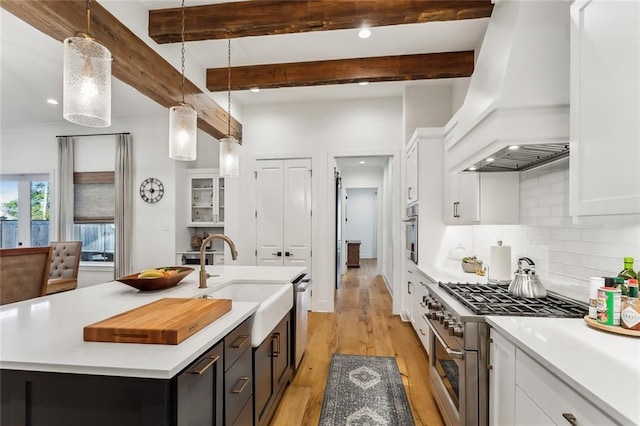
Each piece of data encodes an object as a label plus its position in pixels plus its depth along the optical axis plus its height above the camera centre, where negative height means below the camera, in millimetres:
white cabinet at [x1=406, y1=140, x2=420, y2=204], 3451 +505
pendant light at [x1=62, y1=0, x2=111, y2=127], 1353 +602
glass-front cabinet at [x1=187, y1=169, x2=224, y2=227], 5621 +279
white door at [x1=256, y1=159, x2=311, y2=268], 4711 +21
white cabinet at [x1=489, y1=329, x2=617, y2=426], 926 -654
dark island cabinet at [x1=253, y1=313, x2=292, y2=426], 1754 -1033
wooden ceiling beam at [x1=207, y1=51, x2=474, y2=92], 3455 +1665
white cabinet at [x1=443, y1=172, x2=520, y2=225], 2393 +129
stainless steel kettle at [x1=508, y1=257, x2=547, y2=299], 1863 -430
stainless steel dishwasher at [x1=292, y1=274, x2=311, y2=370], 2621 -921
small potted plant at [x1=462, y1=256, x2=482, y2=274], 2861 -463
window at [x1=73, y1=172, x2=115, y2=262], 5297 -29
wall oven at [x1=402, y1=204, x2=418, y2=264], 3443 -218
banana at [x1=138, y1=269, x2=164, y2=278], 1982 -400
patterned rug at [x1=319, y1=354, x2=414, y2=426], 2123 -1410
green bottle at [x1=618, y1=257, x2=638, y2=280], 1307 -236
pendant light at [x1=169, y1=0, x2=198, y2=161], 2180 +589
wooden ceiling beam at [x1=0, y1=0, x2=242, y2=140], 1879 +1258
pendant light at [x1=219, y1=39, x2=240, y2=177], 2986 +550
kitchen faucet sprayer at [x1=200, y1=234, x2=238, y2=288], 2105 -348
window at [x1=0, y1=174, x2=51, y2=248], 5543 +19
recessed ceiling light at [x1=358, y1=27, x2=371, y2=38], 3000 +1776
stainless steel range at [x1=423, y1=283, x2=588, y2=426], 1568 -654
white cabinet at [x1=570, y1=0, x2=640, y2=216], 1049 +405
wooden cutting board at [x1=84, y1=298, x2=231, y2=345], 1081 -419
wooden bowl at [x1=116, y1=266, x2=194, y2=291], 1917 -437
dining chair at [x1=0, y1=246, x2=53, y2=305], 2576 -534
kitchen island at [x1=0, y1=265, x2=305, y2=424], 929 -472
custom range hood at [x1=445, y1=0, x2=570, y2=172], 1572 +683
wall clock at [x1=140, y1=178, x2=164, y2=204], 5148 +379
